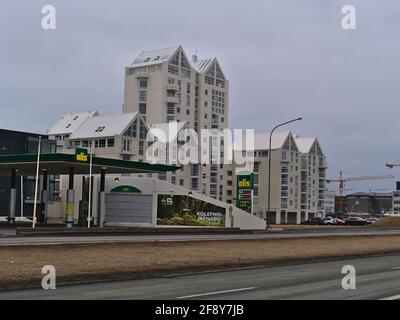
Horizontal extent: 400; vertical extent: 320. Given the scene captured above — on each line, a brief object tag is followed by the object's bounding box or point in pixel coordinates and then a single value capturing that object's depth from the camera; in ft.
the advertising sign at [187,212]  199.52
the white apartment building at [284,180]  462.19
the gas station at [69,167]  153.69
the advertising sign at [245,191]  195.52
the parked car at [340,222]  323.98
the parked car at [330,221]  323.37
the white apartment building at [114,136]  349.61
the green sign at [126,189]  196.75
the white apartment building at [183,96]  426.10
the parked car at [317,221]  328.74
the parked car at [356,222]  319.88
